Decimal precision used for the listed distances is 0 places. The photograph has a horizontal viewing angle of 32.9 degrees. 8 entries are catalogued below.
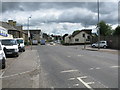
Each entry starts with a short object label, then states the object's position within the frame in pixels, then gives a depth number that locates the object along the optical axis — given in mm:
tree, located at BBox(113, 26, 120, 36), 79412
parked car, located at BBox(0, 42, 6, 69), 10545
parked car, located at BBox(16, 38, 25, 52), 31547
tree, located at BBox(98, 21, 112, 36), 112688
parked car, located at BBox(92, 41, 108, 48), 44703
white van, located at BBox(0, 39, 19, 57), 20905
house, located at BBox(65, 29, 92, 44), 90188
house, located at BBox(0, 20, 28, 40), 69506
